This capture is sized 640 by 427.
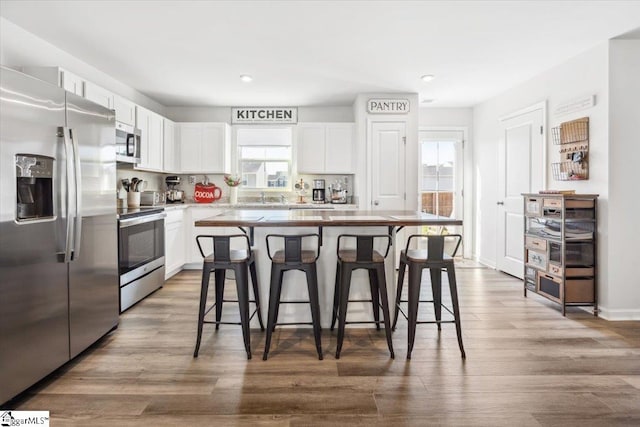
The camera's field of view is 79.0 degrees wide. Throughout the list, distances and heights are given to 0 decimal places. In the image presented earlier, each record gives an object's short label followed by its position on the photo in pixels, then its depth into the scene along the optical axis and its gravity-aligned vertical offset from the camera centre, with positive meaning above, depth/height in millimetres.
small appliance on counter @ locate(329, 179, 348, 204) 5812 +142
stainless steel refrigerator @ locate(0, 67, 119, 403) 1954 -147
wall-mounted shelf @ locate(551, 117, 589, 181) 3652 +514
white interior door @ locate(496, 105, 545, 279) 4516 +343
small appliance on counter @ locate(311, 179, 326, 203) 5887 +157
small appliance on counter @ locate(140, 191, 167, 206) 4723 +55
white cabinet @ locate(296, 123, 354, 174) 5770 +824
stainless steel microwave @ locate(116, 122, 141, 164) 3988 +637
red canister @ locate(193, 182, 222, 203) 5906 +144
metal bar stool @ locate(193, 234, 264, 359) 2598 -463
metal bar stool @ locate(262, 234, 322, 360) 2604 -504
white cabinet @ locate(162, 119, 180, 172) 5418 +761
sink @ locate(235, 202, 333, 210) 5500 -50
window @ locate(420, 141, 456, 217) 6355 +365
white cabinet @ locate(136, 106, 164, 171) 4691 +820
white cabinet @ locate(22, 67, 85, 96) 3178 +1057
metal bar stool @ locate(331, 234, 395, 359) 2592 -452
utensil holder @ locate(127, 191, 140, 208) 4430 +41
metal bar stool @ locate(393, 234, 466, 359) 2609 -469
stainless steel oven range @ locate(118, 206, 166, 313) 3555 -507
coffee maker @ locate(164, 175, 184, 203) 5828 +174
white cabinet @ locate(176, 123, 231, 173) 5742 +837
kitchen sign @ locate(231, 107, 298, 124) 6008 +1357
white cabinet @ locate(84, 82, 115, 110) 3547 +1036
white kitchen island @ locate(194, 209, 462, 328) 3100 -587
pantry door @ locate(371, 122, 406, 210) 5406 +524
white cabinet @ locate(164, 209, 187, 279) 4852 -510
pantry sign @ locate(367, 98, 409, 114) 5328 +1325
